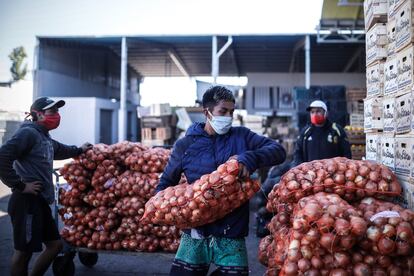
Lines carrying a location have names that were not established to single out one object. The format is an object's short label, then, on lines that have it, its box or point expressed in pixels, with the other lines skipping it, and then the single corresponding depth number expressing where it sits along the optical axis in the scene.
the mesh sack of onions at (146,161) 4.86
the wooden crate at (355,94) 12.12
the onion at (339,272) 2.18
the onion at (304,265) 2.24
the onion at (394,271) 2.18
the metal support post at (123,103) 18.39
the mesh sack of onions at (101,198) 4.86
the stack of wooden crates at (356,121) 9.90
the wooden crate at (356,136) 10.04
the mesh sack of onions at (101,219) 4.80
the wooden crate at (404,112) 2.65
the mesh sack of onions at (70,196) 4.90
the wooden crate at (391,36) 3.01
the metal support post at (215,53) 17.11
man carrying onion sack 2.82
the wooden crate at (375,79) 3.26
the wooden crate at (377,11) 3.23
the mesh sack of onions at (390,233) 2.16
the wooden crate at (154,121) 15.53
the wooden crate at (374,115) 3.27
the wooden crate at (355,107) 11.90
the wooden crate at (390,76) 2.95
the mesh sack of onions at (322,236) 2.16
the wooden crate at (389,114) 2.96
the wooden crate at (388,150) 2.95
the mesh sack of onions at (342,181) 2.63
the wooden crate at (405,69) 2.66
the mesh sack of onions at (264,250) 3.09
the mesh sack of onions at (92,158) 4.90
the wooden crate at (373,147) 3.30
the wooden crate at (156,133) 15.50
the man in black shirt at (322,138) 5.91
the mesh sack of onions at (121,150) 5.04
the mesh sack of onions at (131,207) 4.72
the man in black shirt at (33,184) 4.00
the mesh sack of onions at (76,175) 4.87
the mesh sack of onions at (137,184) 4.73
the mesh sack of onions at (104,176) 4.85
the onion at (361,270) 2.17
